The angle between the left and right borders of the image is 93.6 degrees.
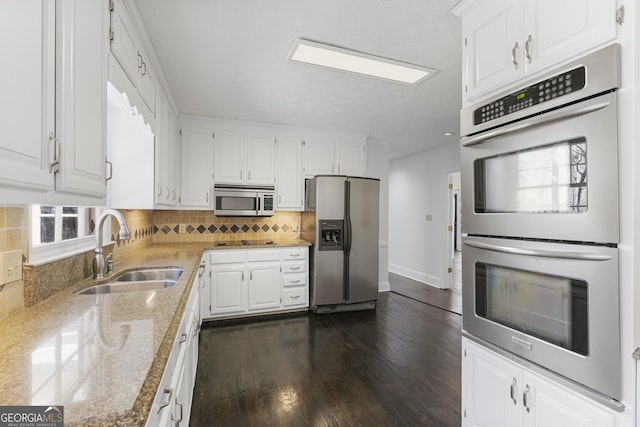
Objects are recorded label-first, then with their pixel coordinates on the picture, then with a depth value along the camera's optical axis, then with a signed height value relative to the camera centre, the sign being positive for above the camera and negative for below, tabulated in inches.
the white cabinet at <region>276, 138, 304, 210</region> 166.1 +23.2
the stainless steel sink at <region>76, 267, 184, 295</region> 68.1 -16.4
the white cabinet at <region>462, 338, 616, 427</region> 42.7 -29.8
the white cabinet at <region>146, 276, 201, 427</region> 35.7 -27.0
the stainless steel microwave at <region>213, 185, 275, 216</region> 153.6 +8.8
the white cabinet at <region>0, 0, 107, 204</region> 29.1 +13.6
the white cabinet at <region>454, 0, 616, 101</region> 42.1 +29.8
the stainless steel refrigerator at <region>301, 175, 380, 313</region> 156.2 -13.0
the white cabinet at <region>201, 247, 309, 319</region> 142.4 -32.5
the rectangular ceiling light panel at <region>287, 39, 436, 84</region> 86.1 +48.3
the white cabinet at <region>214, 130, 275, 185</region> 155.3 +31.1
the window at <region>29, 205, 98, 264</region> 54.4 -3.2
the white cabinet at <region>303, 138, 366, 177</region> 171.8 +35.2
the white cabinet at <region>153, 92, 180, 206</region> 101.7 +24.4
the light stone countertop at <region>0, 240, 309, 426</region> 26.4 -16.0
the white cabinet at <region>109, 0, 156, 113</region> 56.1 +36.7
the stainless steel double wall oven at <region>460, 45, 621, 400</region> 39.5 -0.9
